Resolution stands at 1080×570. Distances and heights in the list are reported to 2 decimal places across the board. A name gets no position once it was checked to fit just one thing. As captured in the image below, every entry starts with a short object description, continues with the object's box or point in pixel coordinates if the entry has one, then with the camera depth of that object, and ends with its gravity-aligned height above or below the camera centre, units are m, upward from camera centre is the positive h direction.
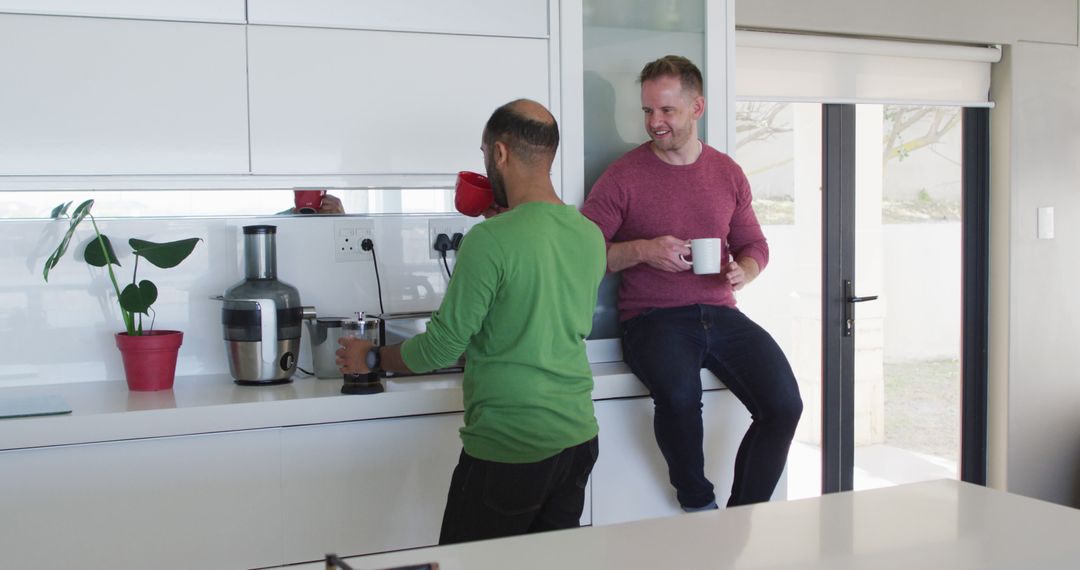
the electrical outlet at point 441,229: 2.98 +0.08
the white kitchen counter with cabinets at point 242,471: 2.19 -0.50
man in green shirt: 1.76 -0.15
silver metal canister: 2.64 -0.23
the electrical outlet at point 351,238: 2.89 +0.06
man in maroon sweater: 2.49 -0.09
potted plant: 2.46 -0.12
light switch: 3.91 +0.11
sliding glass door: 3.74 -0.12
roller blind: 3.47 +0.68
